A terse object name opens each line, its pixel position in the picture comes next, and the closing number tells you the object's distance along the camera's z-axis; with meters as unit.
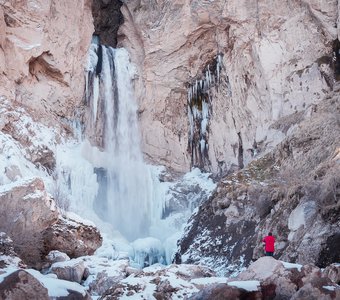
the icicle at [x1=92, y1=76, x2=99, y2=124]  37.81
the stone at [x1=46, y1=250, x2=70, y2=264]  23.30
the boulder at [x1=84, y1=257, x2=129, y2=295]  20.45
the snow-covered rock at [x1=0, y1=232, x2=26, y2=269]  18.77
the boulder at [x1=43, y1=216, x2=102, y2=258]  24.56
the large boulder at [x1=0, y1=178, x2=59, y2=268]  22.88
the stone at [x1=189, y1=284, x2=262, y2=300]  11.35
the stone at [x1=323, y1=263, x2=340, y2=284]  13.98
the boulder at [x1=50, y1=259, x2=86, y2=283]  21.09
